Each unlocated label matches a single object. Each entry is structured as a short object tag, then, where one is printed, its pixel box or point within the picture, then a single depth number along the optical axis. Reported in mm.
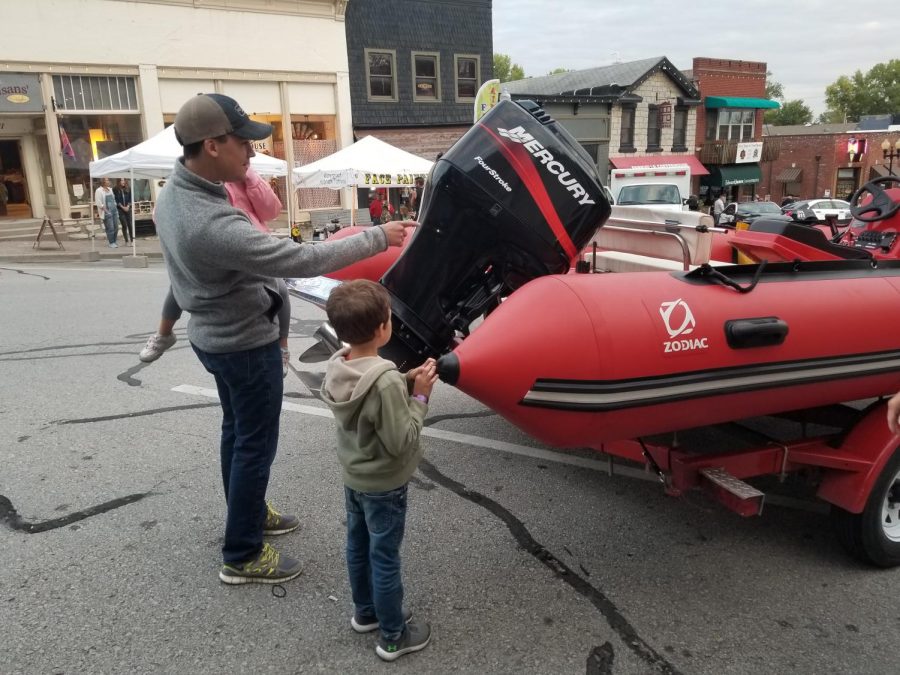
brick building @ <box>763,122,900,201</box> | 39062
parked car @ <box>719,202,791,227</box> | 22453
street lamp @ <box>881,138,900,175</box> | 23188
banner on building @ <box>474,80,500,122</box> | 14156
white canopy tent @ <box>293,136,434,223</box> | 14766
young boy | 2104
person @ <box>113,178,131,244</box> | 17172
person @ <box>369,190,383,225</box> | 19781
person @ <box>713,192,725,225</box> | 23277
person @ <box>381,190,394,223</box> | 20750
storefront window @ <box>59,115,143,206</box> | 17734
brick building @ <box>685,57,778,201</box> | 32750
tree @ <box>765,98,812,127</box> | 82500
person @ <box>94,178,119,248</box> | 16391
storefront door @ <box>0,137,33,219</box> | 18484
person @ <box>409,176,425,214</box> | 20531
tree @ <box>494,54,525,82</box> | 83500
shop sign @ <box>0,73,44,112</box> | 16297
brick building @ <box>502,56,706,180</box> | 28328
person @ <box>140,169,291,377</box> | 3221
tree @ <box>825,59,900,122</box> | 71625
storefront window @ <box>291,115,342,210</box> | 21031
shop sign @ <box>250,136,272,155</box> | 19922
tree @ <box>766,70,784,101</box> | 95169
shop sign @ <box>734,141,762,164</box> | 32938
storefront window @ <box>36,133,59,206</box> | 18125
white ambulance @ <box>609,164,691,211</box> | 18900
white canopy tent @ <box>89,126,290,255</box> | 12688
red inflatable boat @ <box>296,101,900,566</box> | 2482
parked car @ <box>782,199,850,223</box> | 23114
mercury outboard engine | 3021
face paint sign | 14844
